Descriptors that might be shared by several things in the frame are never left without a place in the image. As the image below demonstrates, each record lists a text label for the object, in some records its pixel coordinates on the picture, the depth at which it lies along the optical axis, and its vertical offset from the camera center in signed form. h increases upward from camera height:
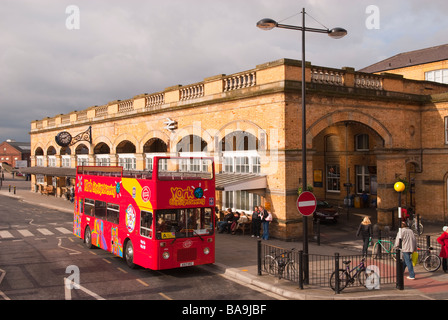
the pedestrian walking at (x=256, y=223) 19.76 -2.79
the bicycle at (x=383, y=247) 15.20 -3.19
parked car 24.06 -2.93
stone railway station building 19.50 +1.83
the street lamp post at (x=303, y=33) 12.40 +4.16
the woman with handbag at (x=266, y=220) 19.23 -2.56
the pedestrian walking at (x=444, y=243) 13.47 -2.61
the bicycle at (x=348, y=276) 11.44 -3.16
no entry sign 12.23 -1.15
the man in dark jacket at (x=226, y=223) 21.75 -3.04
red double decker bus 13.22 -1.75
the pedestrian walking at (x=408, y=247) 12.70 -2.55
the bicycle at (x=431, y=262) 13.70 -3.26
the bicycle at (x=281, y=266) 12.64 -3.15
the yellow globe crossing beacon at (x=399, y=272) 11.45 -3.00
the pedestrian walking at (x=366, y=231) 15.87 -2.61
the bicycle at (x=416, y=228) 20.19 -3.17
